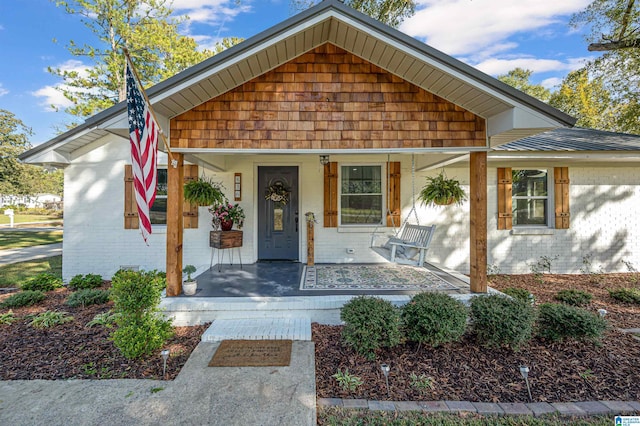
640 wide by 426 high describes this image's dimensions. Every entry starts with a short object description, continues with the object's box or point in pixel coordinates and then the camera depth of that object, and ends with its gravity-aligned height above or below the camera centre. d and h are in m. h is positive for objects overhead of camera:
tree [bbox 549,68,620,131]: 14.78 +5.72
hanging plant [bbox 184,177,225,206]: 5.13 +0.33
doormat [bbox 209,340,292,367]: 2.92 -1.46
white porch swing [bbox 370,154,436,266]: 4.59 -0.60
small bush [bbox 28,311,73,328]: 3.96 -1.44
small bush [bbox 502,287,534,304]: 4.67 -1.32
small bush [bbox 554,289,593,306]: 4.77 -1.40
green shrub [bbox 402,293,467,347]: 3.09 -1.15
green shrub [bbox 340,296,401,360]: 3.02 -1.19
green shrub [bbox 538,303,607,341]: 3.23 -1.24
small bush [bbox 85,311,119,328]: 3.93 -1.43
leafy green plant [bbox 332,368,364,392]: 2.60 -1.50
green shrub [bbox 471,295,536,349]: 3.10 -1.17
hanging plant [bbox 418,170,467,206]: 5.13 +0.33
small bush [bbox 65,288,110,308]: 4.72 -1.37
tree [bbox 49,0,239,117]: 11.26 +6.61
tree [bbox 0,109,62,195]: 20.48 +3.67
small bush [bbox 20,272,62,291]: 5.58 -1.33
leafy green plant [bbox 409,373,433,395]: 2.62 -1.53
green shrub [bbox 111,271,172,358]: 2.95 -1.03
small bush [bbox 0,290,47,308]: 4.69 -1.38
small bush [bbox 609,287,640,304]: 4.84 -1.40
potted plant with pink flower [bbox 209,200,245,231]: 5.85 -0.06
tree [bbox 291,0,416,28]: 9.48 +6.52
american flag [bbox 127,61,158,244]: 2.88 +0.62
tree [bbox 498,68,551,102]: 20.34 +8.90
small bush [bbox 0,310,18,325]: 4.07 -1.45
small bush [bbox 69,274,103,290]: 5.80 -1.35
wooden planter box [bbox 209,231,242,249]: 5.72 -0.52
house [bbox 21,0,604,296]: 3.66 +0.94
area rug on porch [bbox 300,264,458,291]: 4.67 -1.16
